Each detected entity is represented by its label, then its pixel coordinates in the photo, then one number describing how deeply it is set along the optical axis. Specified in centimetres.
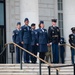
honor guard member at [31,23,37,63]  1827
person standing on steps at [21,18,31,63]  1834
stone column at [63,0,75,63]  2277
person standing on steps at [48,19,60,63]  1832
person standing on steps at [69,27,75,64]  1899
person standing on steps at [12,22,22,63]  1890
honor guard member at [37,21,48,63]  1800
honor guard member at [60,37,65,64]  2314
